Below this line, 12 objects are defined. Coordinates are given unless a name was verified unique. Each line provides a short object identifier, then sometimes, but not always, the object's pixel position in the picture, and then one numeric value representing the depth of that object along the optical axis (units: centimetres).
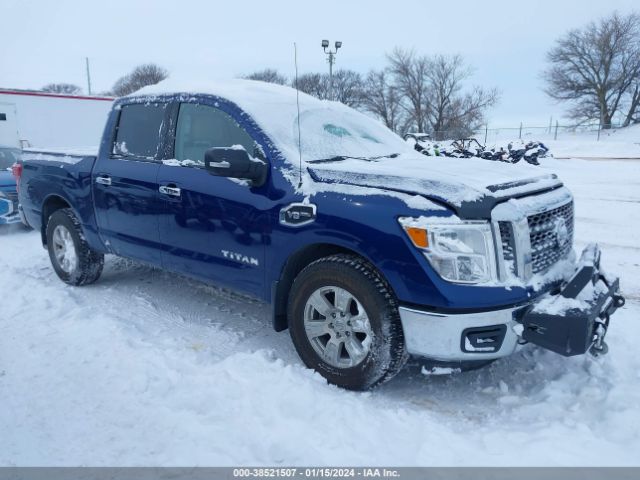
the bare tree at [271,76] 4850
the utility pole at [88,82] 5030
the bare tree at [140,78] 6125
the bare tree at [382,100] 5197
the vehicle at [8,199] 815
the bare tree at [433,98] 5094
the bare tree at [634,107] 4459
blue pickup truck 281
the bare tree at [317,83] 4111
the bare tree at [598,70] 4347
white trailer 1489
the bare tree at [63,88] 7111
